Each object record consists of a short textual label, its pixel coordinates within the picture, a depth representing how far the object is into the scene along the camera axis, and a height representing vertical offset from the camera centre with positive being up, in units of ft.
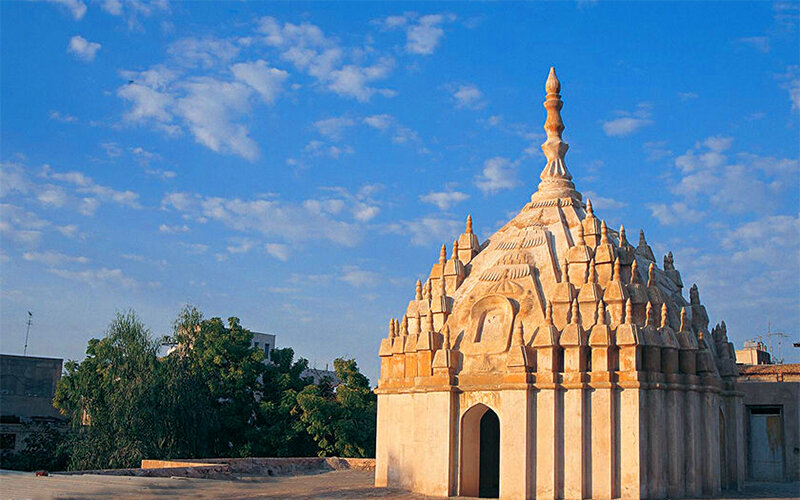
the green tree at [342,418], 107.14 +0.31
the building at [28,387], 136.36 +4.01
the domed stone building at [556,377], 60.49 +3.77
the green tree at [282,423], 108.37 -0.51
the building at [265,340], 219.20 +20.21
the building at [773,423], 88.33 +1.10
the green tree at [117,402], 100.12 +1.38
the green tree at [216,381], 107.04 +4.59
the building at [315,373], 178.99 +10.08
